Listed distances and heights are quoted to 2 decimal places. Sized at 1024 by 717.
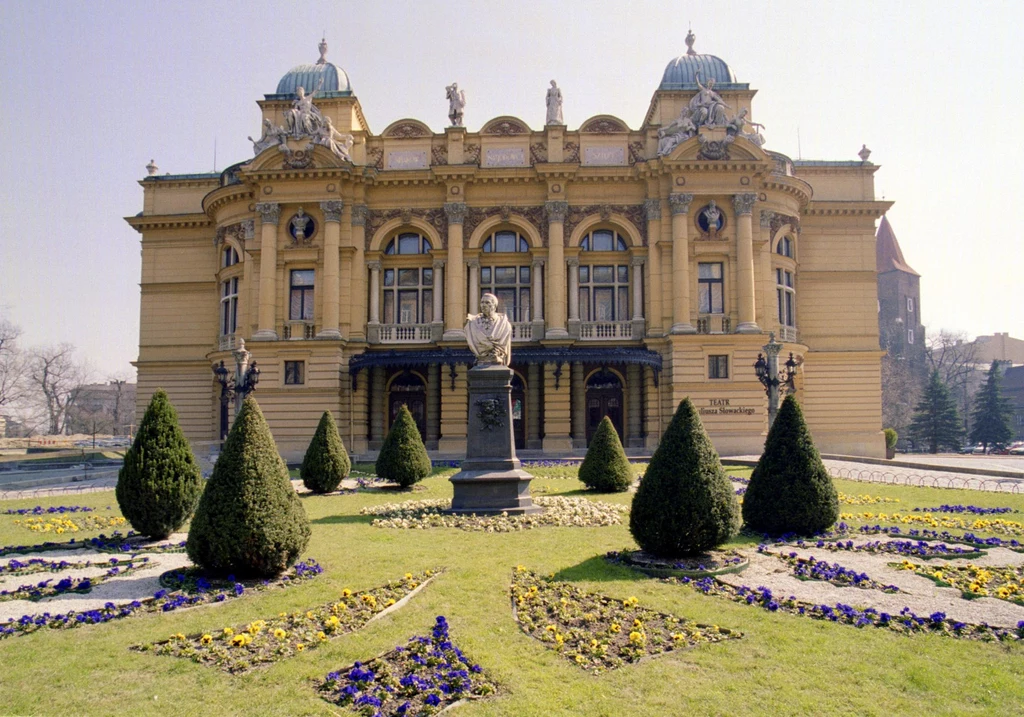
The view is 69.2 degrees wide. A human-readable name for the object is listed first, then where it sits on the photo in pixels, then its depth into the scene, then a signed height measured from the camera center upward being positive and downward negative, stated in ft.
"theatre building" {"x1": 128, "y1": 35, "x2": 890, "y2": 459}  117.50 +22.40
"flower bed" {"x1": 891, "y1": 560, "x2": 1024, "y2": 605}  29.63 -7.53
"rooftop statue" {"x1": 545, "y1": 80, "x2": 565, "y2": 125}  124.47 +51.18
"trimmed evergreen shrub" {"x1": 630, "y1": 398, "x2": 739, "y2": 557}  34.14 -4.41
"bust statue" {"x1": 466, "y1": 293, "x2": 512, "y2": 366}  54.54 +5.27
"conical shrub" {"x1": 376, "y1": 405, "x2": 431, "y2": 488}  70.74 -4.74
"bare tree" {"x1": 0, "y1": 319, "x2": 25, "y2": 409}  219.00 +10.75
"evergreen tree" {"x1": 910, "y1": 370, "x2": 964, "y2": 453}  188.34 -3.56
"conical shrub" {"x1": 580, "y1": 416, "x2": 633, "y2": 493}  66.33 -5.25
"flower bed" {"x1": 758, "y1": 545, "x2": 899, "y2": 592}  31.60 -7.48
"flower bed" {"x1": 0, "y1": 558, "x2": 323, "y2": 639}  25.90 -7.51
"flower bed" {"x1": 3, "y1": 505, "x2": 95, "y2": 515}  57.62 -8.03
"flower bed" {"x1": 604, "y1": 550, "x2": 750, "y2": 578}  33.17 -7.24
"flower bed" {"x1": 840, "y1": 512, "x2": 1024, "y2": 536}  46.07 -7.61
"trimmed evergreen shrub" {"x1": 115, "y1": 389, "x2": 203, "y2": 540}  42.22 -4.04
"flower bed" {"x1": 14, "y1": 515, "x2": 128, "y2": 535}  48.86 -7.90
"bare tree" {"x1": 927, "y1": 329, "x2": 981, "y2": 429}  240.22 +16.89
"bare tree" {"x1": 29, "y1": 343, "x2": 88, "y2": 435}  249.55 +8.50
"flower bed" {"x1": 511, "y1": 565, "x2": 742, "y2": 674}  23.02 -7.53
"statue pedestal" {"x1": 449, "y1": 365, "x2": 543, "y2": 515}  51.06 -3.66
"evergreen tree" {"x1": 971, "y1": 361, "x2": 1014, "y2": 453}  191.52 -2.89
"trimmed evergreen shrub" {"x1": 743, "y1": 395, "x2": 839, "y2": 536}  42.57 -4.75
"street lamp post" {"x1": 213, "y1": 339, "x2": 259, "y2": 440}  86.30 +4.00
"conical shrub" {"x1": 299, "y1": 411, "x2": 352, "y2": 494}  68.13 -5.25
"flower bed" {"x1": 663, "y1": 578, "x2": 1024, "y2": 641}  24.71 -7.50
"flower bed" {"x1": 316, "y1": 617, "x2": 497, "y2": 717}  19.26 -7.60
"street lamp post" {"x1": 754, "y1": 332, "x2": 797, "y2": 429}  91.35 +4.30
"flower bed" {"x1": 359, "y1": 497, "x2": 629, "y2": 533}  47.09 -7.36
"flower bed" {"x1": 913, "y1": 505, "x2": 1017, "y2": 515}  53.26 -7.56
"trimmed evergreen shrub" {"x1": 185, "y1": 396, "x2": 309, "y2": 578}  31.19 -4.68
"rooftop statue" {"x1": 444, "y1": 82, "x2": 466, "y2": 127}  124.88 +50.77
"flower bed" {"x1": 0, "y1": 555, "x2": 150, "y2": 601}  30.27 -7.58
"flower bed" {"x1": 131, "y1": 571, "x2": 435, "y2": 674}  22.81 -7.54
